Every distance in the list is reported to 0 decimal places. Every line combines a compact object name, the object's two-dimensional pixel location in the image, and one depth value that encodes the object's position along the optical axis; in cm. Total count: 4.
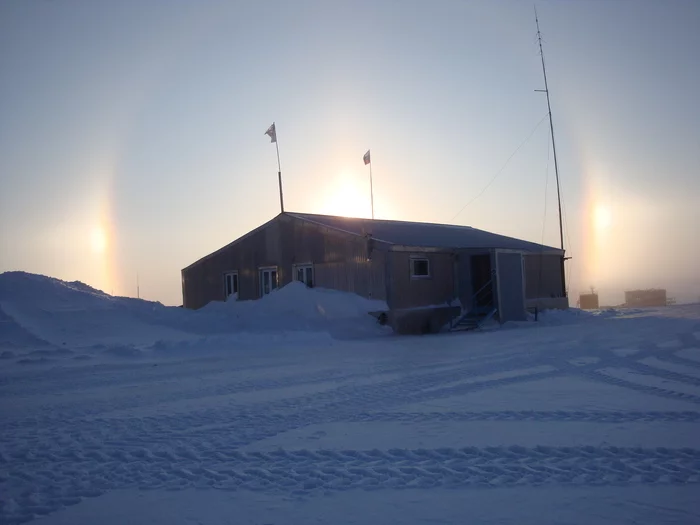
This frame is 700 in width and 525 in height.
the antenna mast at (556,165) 3303
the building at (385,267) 2420
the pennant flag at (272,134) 2916
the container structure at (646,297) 4959
